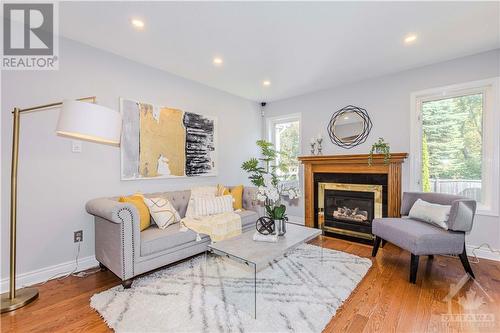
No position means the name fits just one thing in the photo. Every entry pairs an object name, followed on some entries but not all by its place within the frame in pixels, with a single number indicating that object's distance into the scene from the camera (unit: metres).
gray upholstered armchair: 2.20
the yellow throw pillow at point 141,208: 2.47
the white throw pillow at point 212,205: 3.04
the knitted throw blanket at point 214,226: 2.62
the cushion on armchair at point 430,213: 2.38
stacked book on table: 2.19
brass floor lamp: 1.69
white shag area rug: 1.64
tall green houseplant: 2.33
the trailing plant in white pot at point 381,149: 3.27
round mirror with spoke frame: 3.73
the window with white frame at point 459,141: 2.79
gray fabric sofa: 2.07
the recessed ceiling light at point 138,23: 2.17
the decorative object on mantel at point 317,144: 4.16
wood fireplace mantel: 3.27
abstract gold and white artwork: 2.92
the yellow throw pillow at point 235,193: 3.46
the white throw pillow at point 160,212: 2.56
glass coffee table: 1.87
